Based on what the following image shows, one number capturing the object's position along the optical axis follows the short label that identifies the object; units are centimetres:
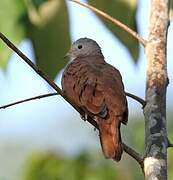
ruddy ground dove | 696
